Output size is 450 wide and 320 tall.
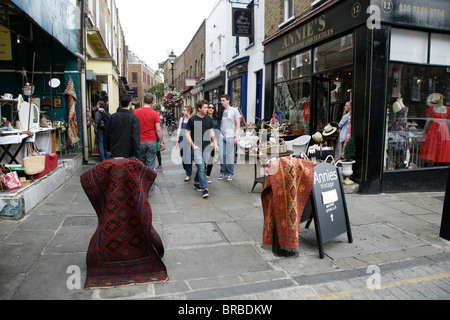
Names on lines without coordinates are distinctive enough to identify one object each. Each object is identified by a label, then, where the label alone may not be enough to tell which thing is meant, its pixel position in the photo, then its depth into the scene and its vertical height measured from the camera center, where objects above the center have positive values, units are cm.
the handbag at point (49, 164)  627 -81
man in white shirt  798 -15
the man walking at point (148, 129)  653 -7
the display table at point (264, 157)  670 -63
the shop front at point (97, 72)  1139 +189
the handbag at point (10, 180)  523 -88
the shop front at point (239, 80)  1442 +211
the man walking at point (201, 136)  651 -21
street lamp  2638 +547
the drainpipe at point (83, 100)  977 +74
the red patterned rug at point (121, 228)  325 -101
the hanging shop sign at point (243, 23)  1295 +402
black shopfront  678 +111
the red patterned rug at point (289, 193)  375 -75
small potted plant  700 -73
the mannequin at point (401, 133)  734 -14
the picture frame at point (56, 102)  953 +66
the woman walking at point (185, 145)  764 -46
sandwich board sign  392 -97
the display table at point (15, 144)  561 -34
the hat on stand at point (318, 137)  819 -26
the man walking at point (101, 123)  897 +6
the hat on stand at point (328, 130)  826 -9
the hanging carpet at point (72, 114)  931 +31
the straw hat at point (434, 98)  775 +67
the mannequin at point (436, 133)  778 -14
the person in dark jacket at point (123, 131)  552 -9
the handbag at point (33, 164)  569 -69
